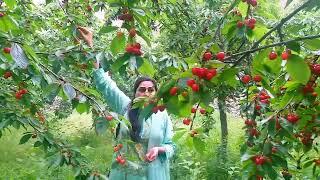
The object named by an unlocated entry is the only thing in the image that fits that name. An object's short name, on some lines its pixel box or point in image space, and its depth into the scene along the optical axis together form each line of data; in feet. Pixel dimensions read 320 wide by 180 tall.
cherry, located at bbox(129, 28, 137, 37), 5.06
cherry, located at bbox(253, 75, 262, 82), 4.58
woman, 9.05
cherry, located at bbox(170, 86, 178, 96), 3.97
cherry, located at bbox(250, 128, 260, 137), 5.32
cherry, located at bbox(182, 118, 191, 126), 5.56
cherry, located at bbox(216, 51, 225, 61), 4.05
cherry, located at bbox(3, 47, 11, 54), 6.59
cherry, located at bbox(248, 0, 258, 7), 4.72
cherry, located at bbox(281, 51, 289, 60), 3.70
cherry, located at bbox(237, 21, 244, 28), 4.83
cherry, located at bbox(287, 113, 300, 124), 5.04
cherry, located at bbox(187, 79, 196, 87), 3.75
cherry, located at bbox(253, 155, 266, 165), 4.71
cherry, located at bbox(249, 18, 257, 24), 4.82
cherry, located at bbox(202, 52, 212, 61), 3.95
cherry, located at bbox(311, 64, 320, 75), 4.13
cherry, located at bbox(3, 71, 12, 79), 7.40
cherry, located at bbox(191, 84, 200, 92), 3.72
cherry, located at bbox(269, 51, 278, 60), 4.34
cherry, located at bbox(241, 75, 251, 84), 4.47
